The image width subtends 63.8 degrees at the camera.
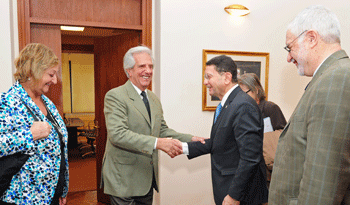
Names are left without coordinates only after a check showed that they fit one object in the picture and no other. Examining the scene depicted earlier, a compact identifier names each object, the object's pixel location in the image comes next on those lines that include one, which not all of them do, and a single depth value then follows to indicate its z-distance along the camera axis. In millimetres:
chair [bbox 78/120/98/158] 7935
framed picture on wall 3703
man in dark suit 1909
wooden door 3783
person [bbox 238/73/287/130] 3197
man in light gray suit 2229
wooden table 8577
